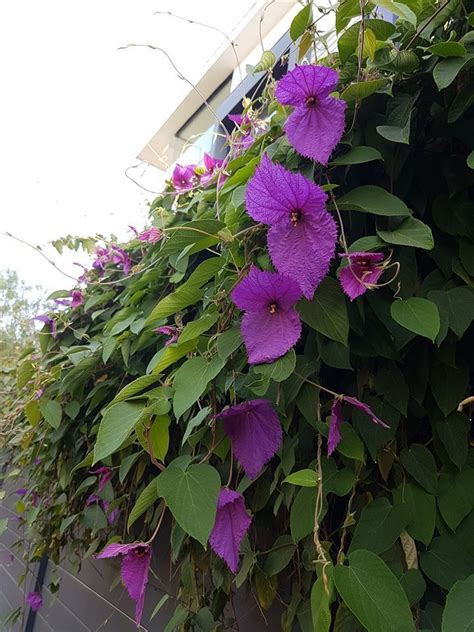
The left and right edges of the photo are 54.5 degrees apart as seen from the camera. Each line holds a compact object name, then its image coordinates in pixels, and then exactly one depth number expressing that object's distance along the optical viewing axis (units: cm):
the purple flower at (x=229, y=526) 44
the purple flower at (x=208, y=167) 103
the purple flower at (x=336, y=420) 42
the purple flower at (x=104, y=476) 88
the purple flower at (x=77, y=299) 129
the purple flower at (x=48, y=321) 127
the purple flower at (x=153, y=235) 99
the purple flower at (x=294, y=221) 41
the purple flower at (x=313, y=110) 44
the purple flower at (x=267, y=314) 42
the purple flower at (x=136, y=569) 46
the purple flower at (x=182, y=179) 110
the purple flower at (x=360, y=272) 42
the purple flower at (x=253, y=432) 45
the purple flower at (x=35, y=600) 175
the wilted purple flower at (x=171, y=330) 70
